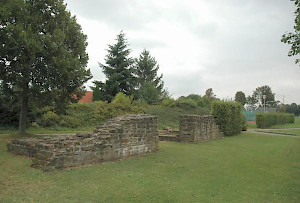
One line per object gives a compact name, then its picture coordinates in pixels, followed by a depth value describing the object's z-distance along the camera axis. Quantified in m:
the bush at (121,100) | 24.67
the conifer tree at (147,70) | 46.66
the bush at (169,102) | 30.73
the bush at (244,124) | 26.45
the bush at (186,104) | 31.66
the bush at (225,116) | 21.72
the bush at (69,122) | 18.93
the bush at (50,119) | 18.12
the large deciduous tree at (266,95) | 92.25
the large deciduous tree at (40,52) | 11.18
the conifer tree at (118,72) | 33.81
